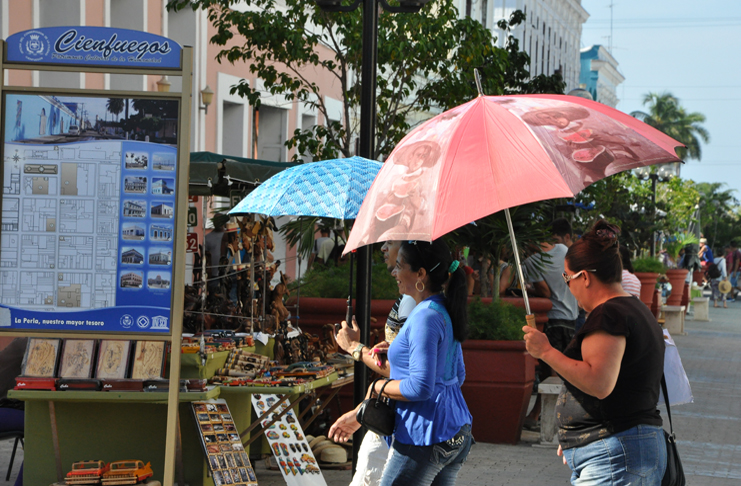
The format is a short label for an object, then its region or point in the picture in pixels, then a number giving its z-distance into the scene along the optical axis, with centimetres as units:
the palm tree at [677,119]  9525
